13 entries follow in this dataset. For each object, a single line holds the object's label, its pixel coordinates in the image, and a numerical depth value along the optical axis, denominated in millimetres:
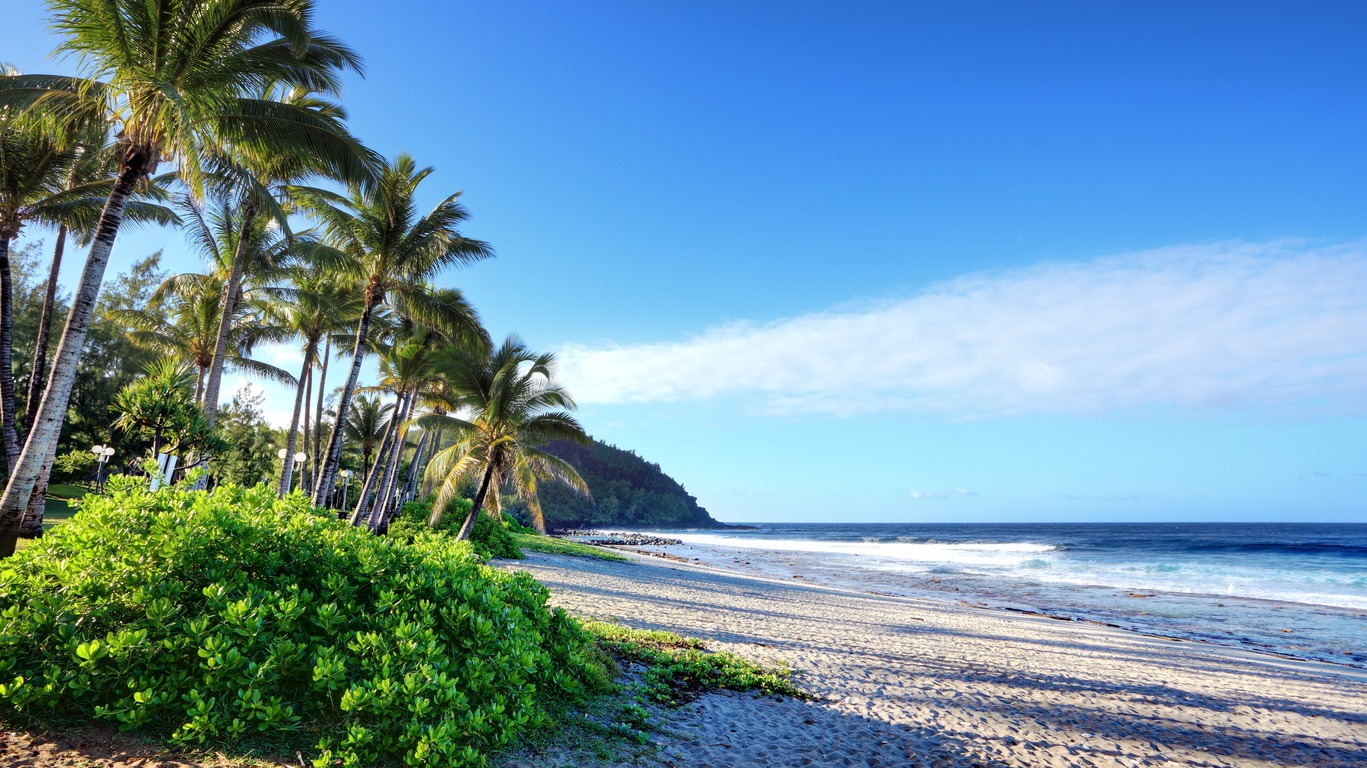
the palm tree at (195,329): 20453
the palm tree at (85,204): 13164
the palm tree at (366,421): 29609
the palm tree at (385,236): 14891
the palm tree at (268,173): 10625
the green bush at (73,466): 26109
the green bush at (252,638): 3562
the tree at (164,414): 13703
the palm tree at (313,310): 18562
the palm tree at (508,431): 16031
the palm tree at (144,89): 7855
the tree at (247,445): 35000
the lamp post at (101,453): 22330
